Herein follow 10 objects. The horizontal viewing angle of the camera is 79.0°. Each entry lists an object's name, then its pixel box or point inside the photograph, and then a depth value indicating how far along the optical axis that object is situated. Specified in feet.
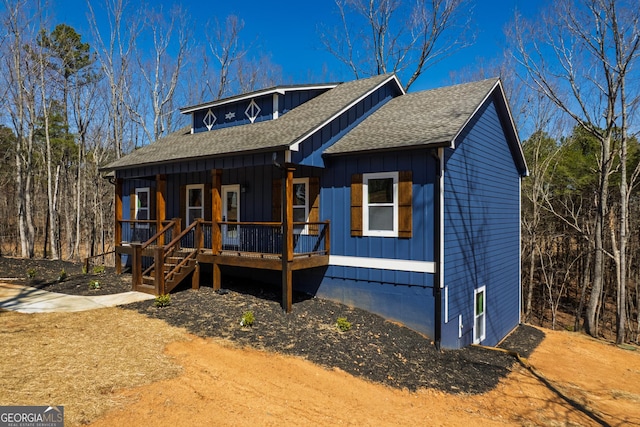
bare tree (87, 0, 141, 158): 75.97
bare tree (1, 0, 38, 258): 61.26
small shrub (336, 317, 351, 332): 26.40
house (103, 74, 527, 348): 28.71
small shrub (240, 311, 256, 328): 25.40
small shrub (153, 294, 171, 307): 28.60
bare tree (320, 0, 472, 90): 74.28
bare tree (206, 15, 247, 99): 88.74
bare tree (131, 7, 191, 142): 82.28
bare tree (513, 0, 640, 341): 42.63
